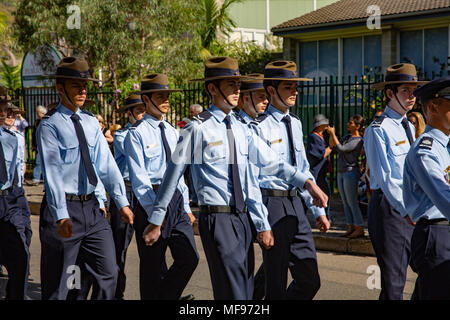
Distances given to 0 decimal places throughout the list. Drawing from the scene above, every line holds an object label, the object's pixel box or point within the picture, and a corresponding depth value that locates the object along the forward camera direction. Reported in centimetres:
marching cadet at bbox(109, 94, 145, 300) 664
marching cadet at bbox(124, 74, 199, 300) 564
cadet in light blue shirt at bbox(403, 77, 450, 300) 372
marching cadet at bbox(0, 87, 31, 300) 596
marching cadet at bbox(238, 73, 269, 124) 690
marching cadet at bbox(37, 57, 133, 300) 464
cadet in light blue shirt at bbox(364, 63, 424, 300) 499
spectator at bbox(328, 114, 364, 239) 962
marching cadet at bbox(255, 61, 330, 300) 516
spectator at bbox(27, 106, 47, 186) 1551
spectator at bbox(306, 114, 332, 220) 969
